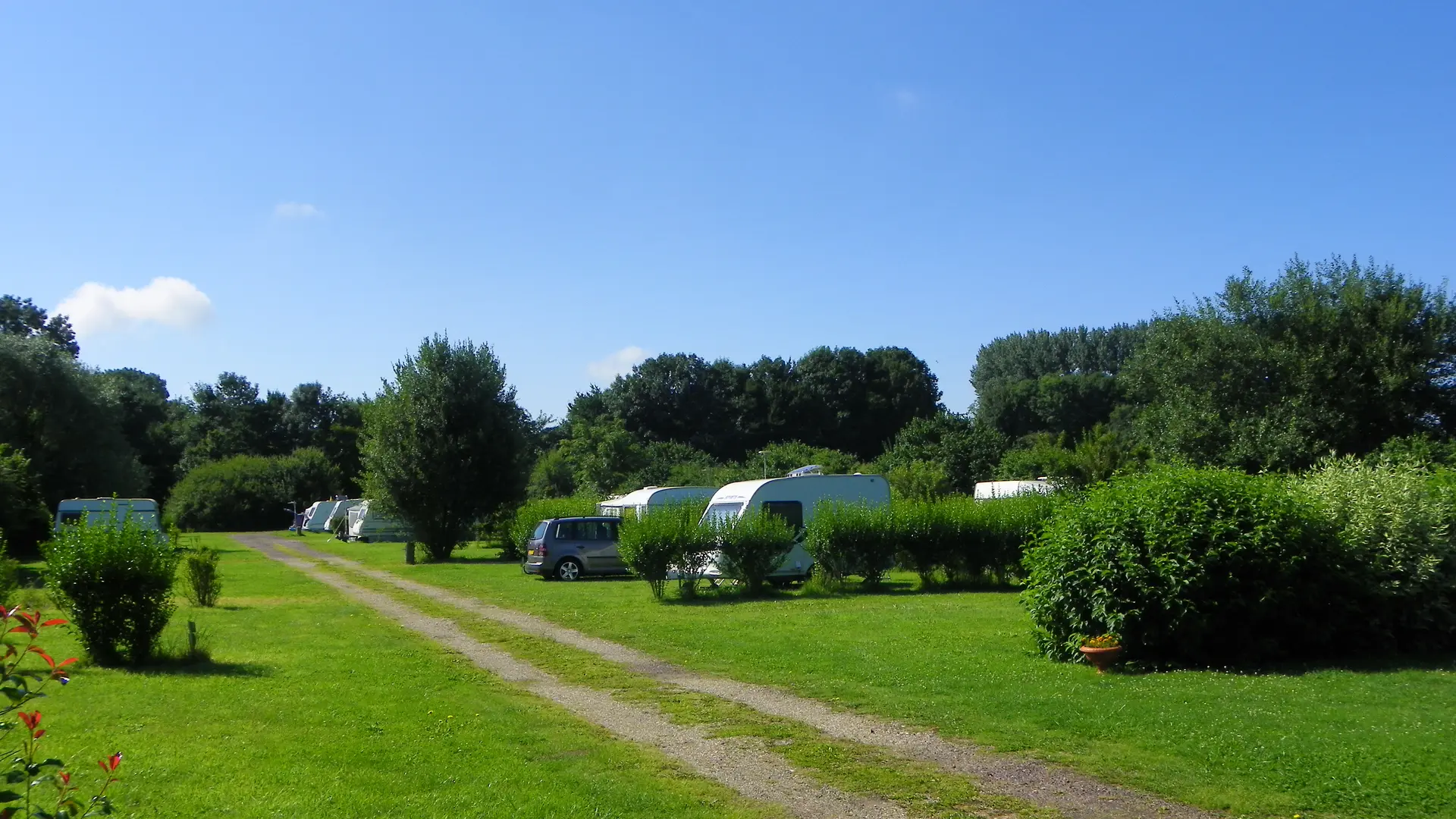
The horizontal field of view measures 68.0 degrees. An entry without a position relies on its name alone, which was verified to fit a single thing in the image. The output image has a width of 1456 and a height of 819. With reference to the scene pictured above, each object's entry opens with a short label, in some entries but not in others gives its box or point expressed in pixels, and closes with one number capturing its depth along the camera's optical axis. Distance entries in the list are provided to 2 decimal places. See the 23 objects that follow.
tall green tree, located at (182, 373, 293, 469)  88.31
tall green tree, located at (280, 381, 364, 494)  90.81
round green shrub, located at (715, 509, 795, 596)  22.41
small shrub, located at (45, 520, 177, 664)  12.84
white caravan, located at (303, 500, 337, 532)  63.41
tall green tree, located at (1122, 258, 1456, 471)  29.25
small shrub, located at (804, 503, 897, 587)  23.31
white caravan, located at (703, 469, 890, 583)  24.77
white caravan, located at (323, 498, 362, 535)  56.15
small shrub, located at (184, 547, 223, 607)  20.69
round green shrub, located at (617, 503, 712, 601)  21.52
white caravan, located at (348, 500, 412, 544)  50.72
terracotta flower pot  11.75
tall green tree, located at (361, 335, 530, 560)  37.66
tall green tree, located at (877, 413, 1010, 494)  48.84
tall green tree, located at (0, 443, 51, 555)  30.20
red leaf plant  3.11
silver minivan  28.06
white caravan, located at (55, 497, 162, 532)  29.48
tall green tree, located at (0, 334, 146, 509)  43.31
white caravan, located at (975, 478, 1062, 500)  32.28
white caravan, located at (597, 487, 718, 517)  30.77
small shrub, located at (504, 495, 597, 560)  34.59
